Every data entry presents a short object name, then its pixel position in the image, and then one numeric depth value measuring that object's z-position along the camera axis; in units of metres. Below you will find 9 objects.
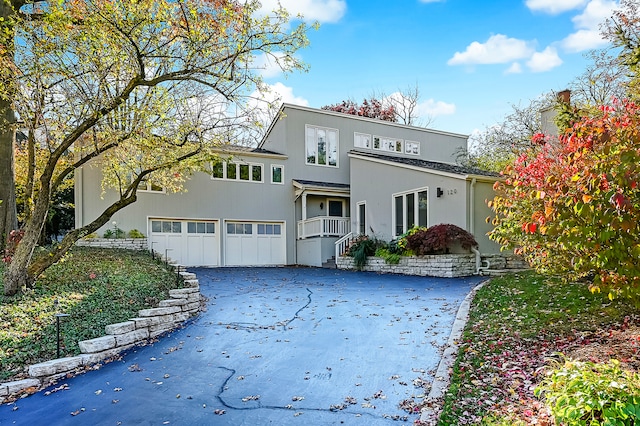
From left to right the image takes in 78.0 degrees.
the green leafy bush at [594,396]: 2.26
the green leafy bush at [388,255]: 13.14
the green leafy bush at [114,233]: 14.48
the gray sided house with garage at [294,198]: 14.66
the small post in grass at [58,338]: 4.94
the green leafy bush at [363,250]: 14.41
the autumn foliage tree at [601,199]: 2.85
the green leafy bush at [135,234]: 14.88
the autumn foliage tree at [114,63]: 6.36
